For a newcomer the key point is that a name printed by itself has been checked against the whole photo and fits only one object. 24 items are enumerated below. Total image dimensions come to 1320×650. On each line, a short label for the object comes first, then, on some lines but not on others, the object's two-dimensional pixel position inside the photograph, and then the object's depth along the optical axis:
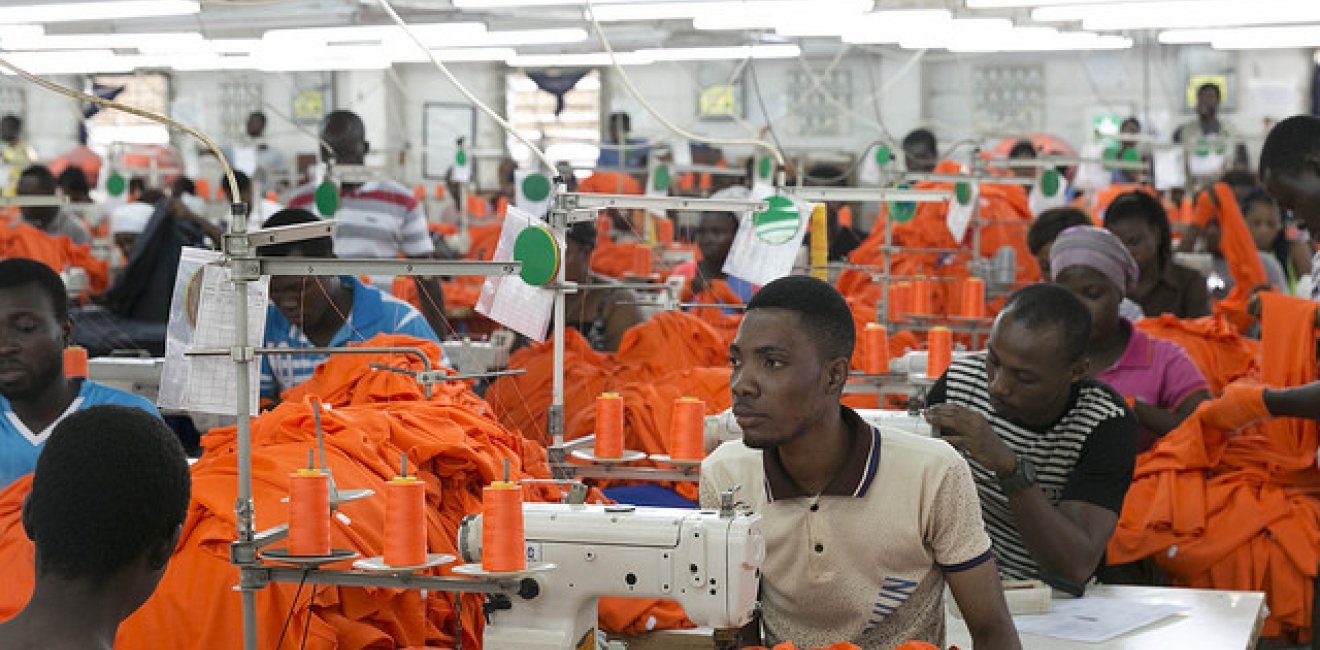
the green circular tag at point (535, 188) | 5.30
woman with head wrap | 4.70
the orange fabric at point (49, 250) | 8.66
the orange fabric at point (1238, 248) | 6.51
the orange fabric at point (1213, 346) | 5.61
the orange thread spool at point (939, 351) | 4.95
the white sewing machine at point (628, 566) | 2.46
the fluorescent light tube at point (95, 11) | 6.27
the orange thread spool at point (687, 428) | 3.85
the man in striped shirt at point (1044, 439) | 3.37
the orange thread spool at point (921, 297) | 6.18
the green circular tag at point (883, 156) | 8.17
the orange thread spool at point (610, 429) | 3.89
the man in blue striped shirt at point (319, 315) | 4.59
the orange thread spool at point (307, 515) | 2.51
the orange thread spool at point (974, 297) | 6.09
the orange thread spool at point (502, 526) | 2.38
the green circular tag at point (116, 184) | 11.78
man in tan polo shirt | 2.72
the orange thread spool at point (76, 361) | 4.38
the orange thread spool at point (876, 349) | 5.04
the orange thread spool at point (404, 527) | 2.44
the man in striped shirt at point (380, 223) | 7.56
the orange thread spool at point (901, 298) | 6.34
